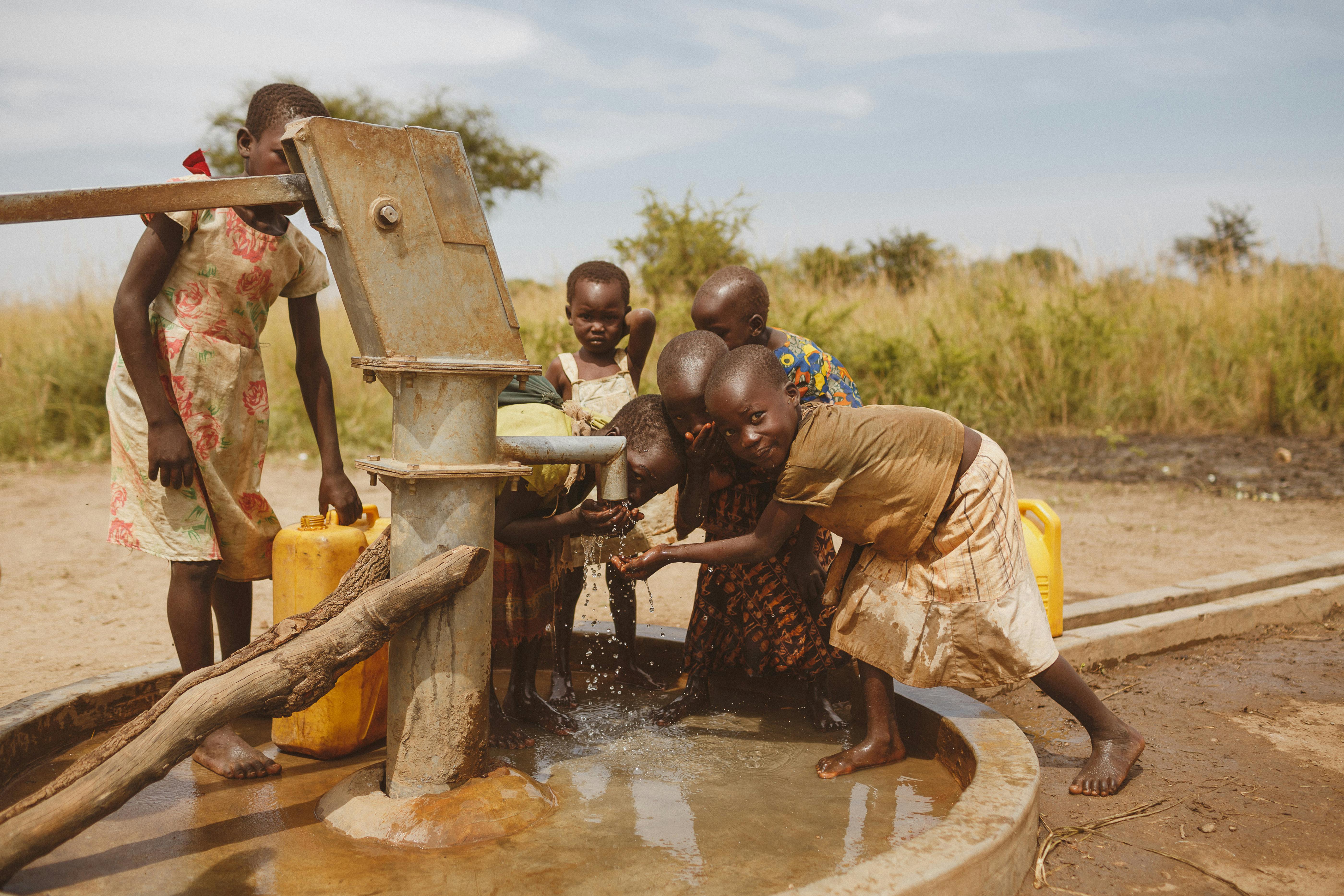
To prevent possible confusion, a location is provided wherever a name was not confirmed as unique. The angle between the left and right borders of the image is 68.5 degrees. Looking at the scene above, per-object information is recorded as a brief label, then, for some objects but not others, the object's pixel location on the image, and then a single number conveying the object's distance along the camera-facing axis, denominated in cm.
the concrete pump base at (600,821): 189
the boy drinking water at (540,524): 262
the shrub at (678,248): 995
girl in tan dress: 246
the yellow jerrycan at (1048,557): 354
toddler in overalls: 321
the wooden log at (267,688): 183
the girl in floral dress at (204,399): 242
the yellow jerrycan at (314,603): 254
